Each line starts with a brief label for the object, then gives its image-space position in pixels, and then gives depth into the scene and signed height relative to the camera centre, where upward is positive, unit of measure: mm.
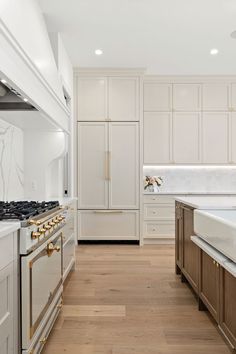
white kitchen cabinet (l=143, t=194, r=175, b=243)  5621 -547
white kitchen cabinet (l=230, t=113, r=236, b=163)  5938 +817
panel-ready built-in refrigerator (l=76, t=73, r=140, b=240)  5574 +473
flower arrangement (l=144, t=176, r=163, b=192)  6066 +17
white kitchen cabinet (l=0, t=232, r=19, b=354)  1511 -518
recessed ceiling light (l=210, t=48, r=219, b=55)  4805 +1884
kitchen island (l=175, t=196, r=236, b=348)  1973 -627
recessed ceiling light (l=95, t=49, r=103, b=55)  4801 +1877
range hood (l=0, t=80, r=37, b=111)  2592 +632
